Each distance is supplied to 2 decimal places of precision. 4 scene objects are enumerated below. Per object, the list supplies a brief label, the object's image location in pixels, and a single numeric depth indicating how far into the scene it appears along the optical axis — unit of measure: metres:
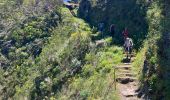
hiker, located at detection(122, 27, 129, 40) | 34.56
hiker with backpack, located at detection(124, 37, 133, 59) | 32.09
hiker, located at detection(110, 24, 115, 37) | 38.96
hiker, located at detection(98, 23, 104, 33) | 42.88
